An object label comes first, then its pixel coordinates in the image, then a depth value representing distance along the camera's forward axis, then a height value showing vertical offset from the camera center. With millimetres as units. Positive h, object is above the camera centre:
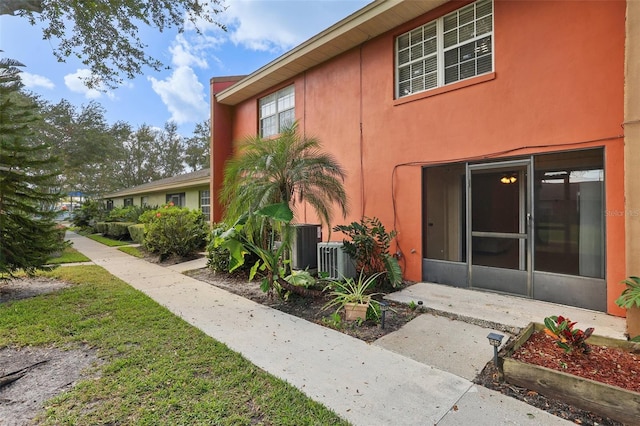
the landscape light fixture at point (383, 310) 4199 -1391
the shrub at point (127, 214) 17719 -93
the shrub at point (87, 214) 23281 -92
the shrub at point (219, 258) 7711 -1204
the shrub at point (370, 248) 6258 -801
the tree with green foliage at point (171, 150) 39938 +8105
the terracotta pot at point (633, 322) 3613 -1380
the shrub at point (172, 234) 9680 -728
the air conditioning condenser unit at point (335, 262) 6363 -1096
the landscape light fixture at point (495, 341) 2969 -1296
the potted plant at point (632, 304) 3551 -1147
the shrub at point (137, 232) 13441 -921
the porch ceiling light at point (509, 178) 5370 +523
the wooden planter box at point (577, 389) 2246 -1466
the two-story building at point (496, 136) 4383 +1294
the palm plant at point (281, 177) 5629 +646
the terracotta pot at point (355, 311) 4477 -1499
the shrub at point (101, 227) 18672 -934
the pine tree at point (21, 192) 5641 +424
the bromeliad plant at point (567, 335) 2946 -1256
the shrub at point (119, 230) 16250 -941
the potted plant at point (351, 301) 4508 -1414
